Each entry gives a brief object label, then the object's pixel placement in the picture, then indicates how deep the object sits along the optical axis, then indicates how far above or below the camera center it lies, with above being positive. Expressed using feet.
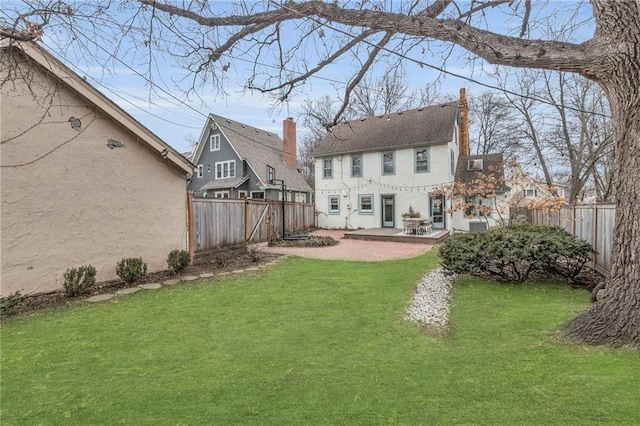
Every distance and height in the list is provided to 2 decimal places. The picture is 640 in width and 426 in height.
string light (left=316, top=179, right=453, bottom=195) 59.68 +4.88
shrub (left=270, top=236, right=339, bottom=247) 43.88 -4.16
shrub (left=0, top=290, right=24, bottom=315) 16.35 -4.40
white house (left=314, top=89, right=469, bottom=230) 59.52 +9.00
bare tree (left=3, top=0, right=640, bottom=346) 11.39 +8.31
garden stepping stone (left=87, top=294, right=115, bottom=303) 18.90 -4.94
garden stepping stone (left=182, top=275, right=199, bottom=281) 24.21 -4.84
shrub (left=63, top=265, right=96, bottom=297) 19.25 -3.90
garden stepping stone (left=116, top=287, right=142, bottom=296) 20.35 -4.90
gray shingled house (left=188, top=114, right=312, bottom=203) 74.79 +12.41
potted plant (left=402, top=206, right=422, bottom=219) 53.23 -0.61
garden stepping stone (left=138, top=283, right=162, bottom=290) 21.66 -4.88
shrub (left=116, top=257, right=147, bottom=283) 22.24 -3.78
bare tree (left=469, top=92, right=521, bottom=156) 76.54 +22.70
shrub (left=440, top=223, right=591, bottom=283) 20.75 -2.96
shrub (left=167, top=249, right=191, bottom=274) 25.66 -3.67
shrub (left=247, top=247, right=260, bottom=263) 31.48 -4.32
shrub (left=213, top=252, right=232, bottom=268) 29.27 -4.34
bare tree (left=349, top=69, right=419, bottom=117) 79.30 +29.80
